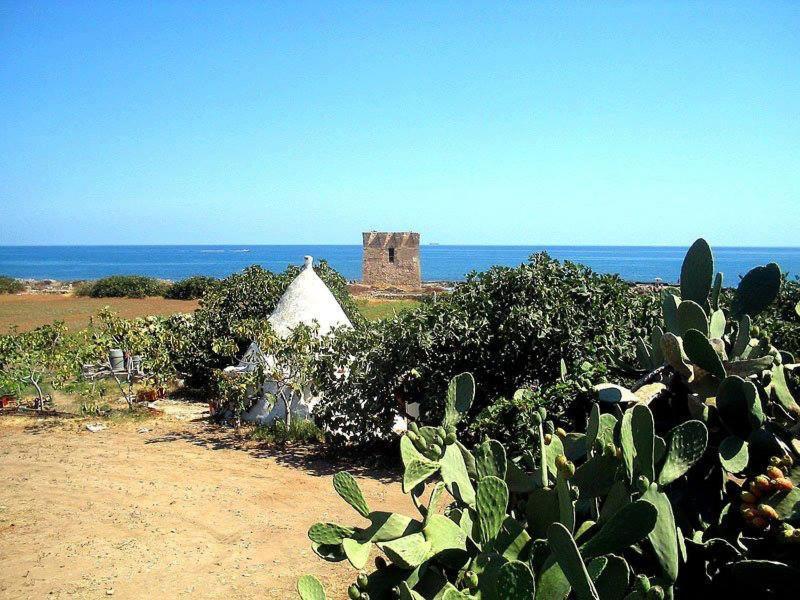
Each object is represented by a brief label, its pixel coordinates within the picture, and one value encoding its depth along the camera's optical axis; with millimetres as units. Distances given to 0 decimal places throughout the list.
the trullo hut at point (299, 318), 10598
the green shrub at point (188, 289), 38850
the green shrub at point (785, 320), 7258
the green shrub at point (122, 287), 40312
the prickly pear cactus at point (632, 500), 1624
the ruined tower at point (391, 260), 50781
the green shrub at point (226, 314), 13805
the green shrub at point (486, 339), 8344
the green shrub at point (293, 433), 10031
